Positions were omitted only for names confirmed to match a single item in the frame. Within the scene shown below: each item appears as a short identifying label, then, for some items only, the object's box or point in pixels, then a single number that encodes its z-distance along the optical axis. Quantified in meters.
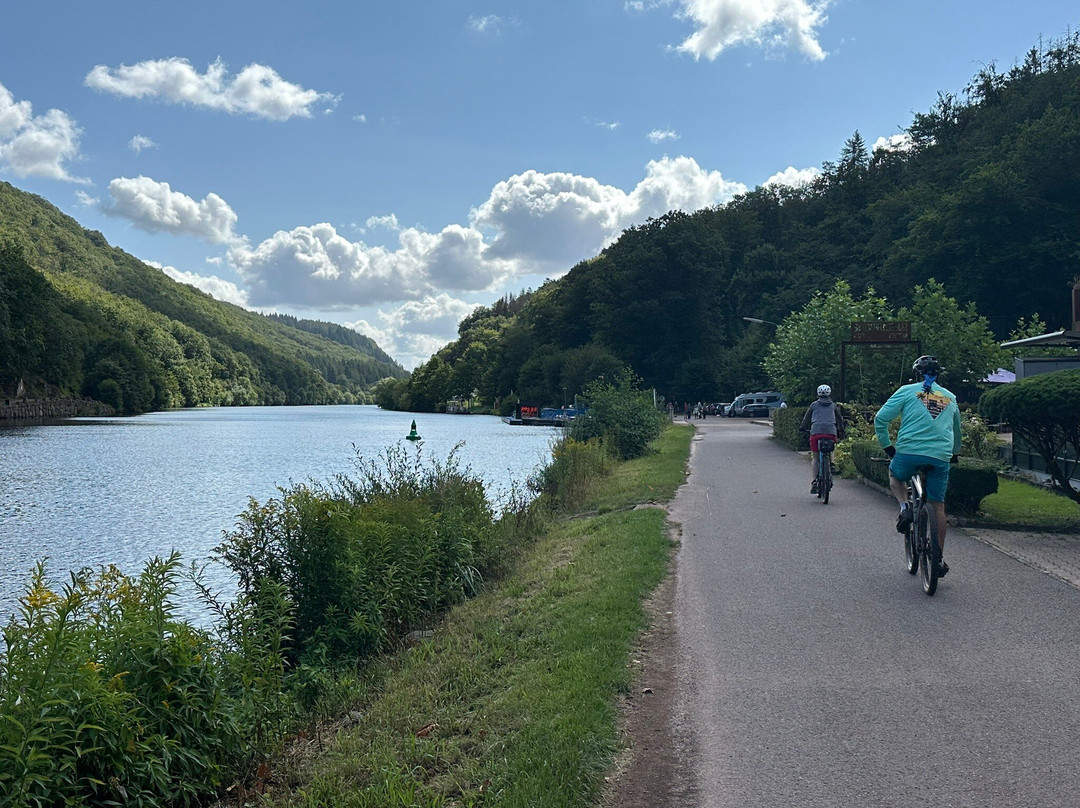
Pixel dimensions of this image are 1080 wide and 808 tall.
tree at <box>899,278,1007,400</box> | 26.19
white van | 67.12
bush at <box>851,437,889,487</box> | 15.69
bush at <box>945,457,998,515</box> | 11.70
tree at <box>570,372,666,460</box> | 27.80
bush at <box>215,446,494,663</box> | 8.20
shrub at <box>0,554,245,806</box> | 4.13
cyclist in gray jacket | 14.84
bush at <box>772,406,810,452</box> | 27.13
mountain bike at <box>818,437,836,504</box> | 14.38
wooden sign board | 23.92
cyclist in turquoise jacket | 7.97
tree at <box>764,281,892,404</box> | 28.47
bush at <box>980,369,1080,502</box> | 10.04
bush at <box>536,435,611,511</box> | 17.50
